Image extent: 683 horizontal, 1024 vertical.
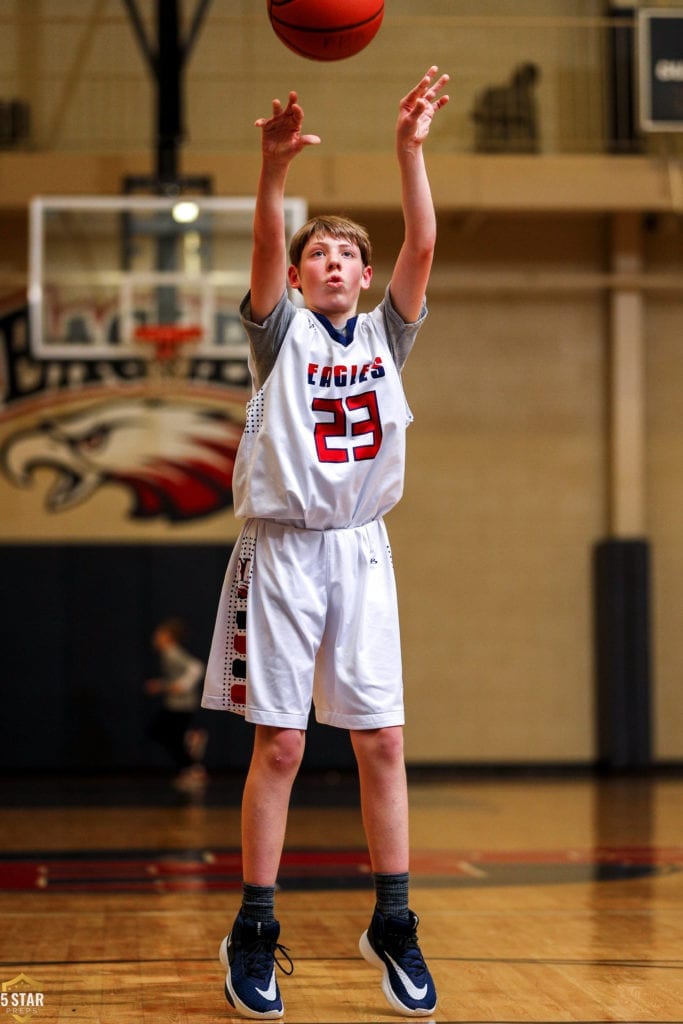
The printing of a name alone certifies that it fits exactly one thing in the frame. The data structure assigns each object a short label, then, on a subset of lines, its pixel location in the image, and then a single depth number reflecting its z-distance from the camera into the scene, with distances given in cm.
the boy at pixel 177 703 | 1957
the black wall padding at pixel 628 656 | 2155
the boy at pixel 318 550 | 546
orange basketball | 695
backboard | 1749
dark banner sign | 1850
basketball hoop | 1803
